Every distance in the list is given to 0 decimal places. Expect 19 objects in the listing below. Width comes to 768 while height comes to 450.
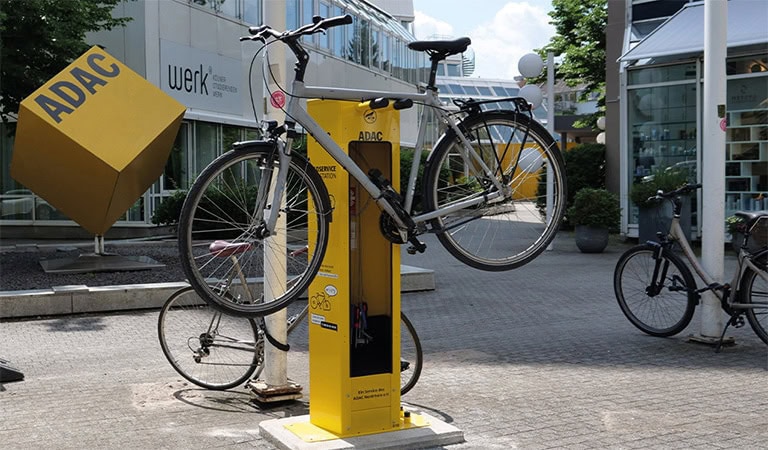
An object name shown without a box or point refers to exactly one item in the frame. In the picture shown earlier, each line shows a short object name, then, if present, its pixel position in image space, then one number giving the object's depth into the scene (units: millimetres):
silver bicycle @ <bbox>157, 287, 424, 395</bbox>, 6145
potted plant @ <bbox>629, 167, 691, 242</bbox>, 15523
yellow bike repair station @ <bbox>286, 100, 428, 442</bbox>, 4797
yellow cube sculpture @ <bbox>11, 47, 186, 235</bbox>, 10609
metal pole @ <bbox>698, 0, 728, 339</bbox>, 7508
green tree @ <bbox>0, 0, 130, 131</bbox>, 14008
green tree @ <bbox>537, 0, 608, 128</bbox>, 32438
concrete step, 9414
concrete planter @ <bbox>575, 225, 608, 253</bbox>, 16422
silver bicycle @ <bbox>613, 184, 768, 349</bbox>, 7375
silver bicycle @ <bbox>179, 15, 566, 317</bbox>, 4414
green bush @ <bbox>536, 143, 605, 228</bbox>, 21125
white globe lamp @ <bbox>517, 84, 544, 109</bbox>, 17042
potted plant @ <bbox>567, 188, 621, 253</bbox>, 16188
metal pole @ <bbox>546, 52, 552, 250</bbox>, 17453
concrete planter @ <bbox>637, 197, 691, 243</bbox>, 15805
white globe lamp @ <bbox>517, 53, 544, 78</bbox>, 17594
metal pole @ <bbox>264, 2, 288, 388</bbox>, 5320
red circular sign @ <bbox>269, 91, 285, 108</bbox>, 5555
